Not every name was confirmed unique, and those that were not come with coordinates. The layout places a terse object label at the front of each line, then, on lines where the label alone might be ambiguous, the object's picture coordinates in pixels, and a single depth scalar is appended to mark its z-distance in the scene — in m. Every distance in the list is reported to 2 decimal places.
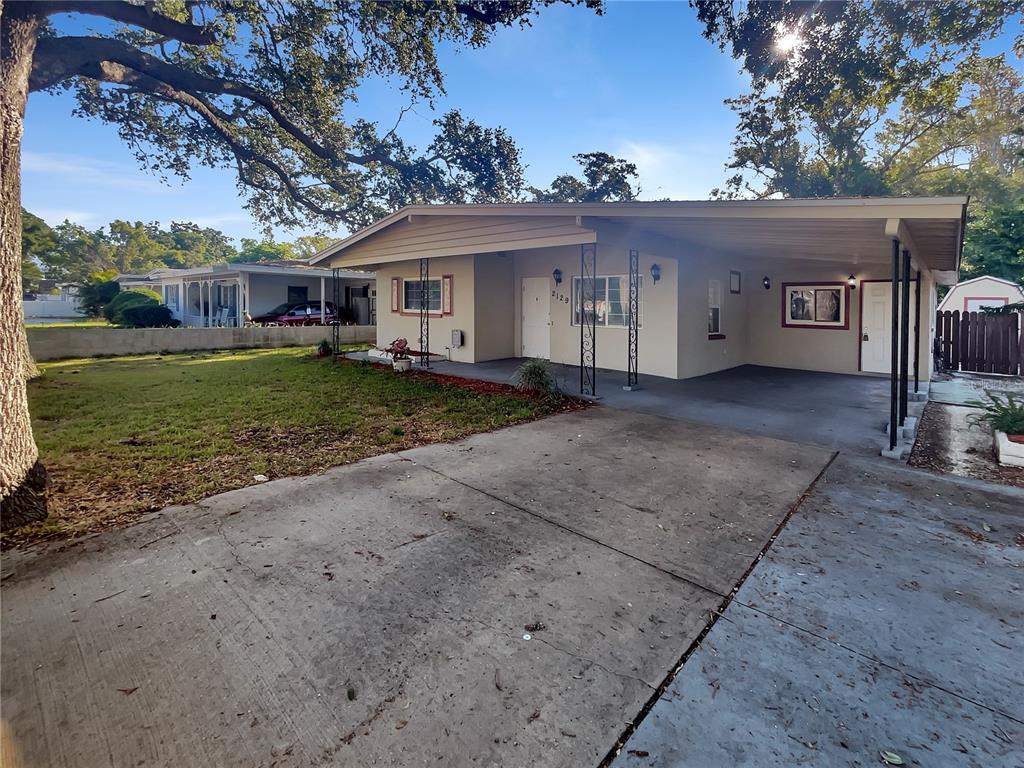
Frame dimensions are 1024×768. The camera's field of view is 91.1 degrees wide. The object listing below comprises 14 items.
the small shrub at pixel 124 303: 21.06
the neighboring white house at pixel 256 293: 21.02
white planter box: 5.07
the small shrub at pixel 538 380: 8.27
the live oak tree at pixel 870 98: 14.59
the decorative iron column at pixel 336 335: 14.51
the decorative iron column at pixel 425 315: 12.15
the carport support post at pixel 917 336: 9.34
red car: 20.81
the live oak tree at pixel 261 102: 4.19
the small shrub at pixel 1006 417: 5.44
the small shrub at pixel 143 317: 19.61
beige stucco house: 7.65
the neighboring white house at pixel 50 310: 31.81
